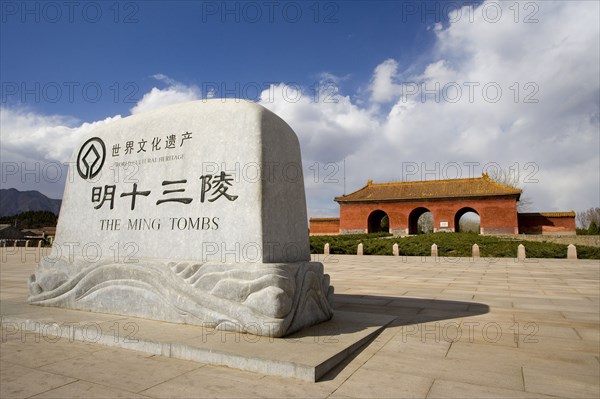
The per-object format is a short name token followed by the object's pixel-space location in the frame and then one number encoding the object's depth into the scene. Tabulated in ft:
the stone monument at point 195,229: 12.48
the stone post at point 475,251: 61.16
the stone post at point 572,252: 56.24
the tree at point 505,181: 145.18
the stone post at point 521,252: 56.75
